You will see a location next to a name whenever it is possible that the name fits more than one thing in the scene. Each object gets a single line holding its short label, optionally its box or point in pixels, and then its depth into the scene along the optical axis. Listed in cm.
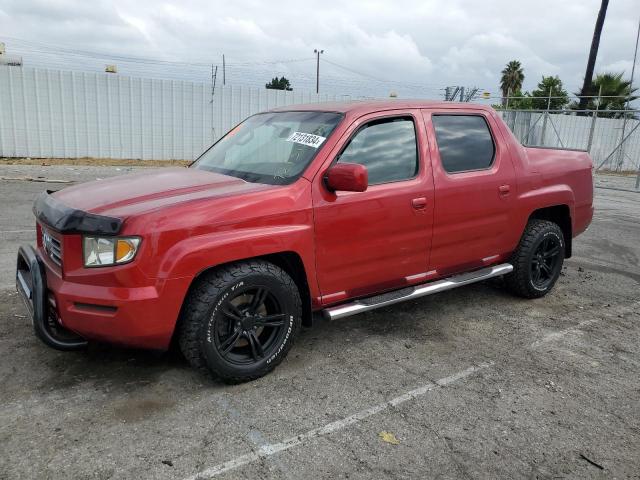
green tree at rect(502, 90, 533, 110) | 3165
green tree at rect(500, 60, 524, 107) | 4462
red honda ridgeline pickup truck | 288
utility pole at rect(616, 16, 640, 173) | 2345
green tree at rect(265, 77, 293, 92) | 6028
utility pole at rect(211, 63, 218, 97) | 1726
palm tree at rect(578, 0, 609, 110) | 2459
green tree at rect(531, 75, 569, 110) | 3053
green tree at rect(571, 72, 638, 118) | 2712
